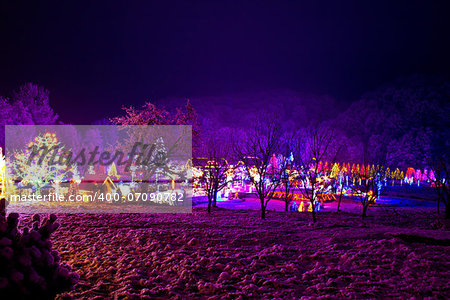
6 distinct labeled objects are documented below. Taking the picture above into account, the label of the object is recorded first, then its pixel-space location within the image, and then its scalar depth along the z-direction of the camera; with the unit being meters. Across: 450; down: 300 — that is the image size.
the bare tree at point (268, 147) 10.09
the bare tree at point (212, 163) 13.40
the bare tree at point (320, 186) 18.24
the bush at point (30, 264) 2.59
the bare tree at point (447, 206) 10.64
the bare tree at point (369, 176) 12.32
